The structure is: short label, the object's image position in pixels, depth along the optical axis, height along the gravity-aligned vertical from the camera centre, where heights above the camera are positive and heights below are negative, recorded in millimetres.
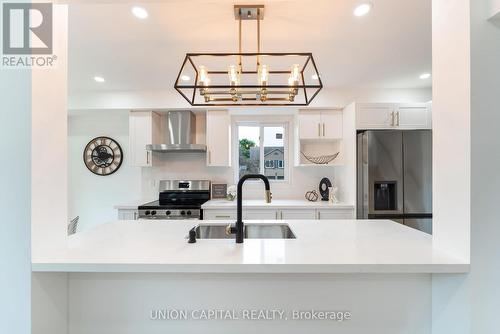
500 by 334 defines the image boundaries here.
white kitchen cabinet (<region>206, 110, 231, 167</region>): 3578 +456
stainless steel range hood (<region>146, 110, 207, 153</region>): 3637 +602
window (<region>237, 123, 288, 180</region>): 4020 +310
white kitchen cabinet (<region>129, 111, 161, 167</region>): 3561 +471
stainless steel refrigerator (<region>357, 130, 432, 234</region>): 2783 -102
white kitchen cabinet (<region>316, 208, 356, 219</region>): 3117 -609
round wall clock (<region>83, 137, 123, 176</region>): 4101 +203
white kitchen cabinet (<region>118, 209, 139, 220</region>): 3242 -626
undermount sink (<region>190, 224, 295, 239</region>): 1842 -496
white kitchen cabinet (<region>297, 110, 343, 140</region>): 3480 +620
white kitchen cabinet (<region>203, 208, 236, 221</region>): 3244 -630
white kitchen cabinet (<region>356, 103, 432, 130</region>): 2986 +640
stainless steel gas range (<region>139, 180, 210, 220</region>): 3188 -503
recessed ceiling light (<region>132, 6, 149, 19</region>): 1762 +1165
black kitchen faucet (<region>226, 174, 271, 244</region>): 1327 -202
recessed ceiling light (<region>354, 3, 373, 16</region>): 1717 +1162
